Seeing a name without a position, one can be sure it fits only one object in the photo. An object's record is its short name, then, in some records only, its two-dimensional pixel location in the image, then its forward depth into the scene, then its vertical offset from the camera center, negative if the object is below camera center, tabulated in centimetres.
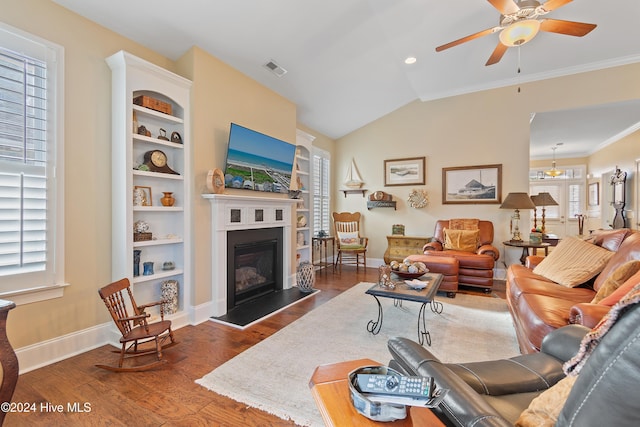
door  823 +13
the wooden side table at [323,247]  573 -78
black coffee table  259 -78
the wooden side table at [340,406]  83 -63
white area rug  191 -123
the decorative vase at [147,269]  290 -60
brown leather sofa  178 -69
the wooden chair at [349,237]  563 -54
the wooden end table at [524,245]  441 -51
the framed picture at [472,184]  512 +52
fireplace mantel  331 -12
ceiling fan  248 +179
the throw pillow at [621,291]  168 -48
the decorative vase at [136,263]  280 -52
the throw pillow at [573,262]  261 -49
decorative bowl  309 -69
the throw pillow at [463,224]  501 -21
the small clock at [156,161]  294 +53
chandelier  765 +113
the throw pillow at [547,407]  81 -59
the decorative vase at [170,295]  298 -90
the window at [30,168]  211 +33
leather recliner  50 -62
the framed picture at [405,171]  578 +85
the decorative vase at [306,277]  421 -100
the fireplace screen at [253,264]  353 -73
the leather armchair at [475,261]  419 -74
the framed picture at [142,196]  280 +15
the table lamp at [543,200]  512 +23
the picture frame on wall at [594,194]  723 +50
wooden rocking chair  216 -96
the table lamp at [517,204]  446 +13
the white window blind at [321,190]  602 +47
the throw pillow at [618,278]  191 -45
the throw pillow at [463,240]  473 -49
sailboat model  636 +76
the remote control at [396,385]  78 -50
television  349 +68
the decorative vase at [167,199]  304 +13
